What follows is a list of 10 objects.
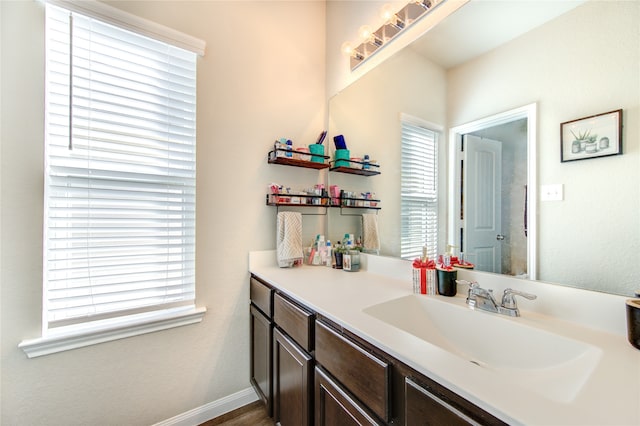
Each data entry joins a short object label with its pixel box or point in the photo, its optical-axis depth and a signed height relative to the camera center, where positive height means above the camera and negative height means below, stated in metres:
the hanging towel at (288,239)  1.52 -0.17
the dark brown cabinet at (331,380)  0.53 -0.50
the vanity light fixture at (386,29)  1.19 +1.01
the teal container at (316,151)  1.68 +0.42
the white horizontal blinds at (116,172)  1.08 +0.19
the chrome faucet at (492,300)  0.80 -0.29
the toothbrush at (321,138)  1.74 +0.53
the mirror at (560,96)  0.67 +0.40
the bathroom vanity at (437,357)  0.45 -0.36
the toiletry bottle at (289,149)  1.55 +0.40
